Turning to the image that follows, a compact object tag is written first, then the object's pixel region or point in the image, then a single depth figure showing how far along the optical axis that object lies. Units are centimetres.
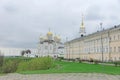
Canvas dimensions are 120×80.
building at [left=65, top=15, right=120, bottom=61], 3072
